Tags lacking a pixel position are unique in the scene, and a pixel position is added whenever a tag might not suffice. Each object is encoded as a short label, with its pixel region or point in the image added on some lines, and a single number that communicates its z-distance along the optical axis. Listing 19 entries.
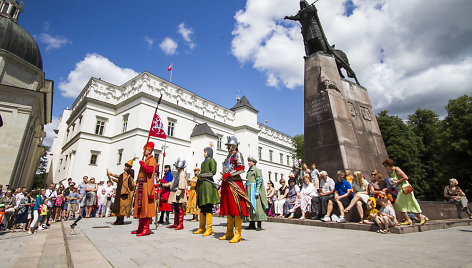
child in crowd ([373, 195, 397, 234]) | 4.89
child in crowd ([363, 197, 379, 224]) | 5.47
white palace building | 25.27
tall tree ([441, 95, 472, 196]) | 19.16
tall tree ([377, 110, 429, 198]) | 23.12
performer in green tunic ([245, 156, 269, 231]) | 5.81
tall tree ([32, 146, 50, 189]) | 49.35
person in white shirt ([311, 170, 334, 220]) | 6.65
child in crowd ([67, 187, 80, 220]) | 10.96
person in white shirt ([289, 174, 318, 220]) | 7.06
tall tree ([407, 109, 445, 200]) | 23.95
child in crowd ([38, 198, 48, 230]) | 8.01
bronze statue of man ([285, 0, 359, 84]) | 10.13
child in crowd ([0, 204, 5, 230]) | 7.61
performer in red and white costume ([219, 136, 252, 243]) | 4.15
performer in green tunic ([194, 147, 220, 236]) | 4.83
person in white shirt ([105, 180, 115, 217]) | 12.02
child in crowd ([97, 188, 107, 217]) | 11.84
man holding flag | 4.75
